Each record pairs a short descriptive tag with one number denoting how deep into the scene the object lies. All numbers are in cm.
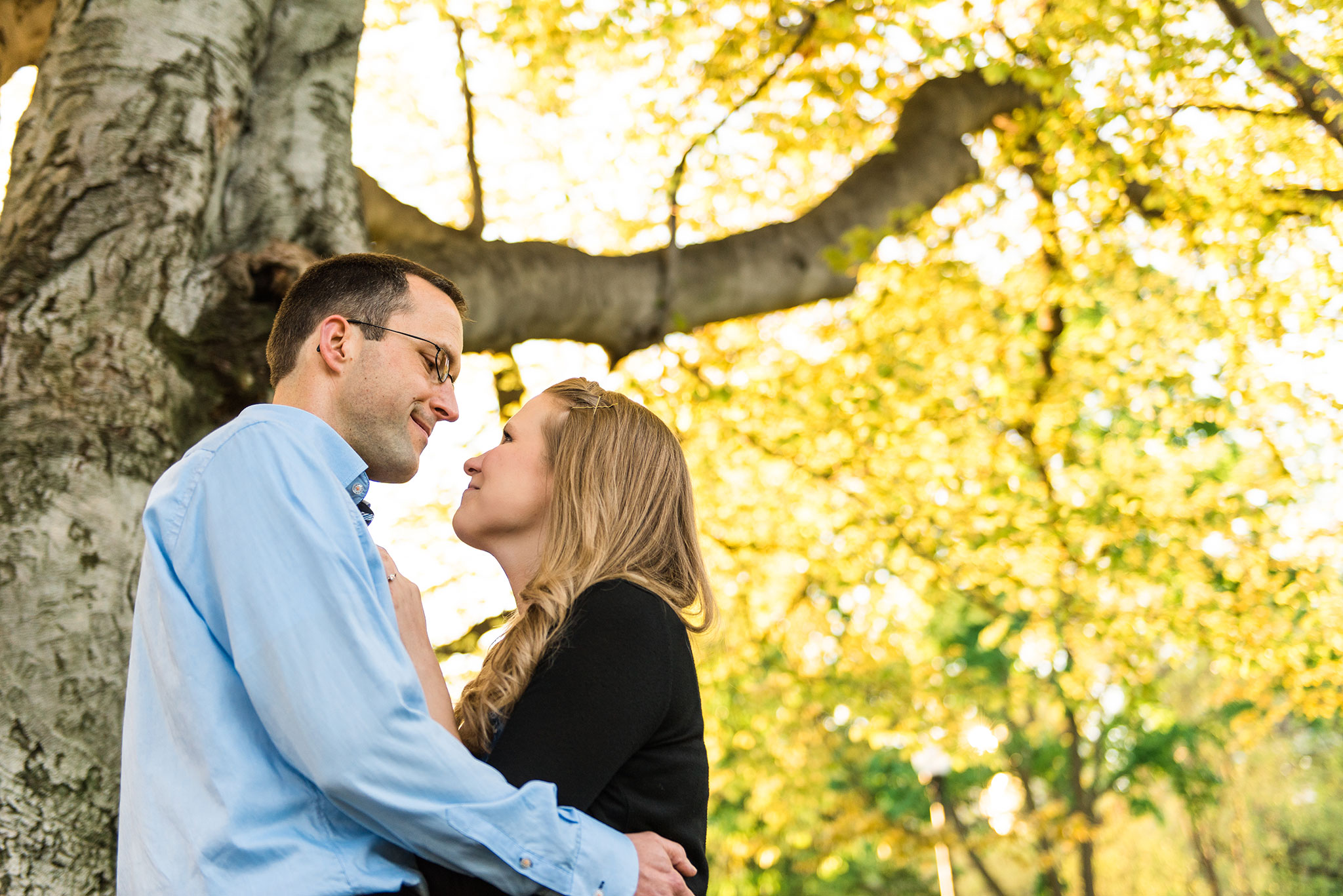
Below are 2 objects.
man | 159
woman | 194
